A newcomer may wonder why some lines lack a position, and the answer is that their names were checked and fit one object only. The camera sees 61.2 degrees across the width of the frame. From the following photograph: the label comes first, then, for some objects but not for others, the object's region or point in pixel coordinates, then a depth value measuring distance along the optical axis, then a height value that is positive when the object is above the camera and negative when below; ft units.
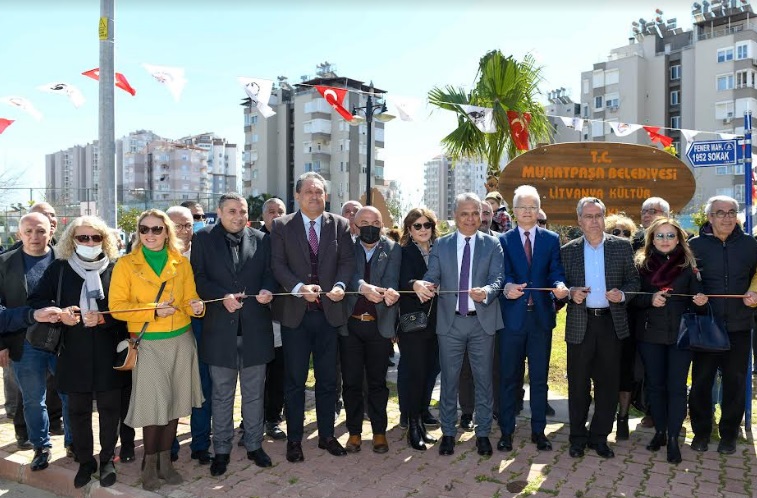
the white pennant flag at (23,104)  34.68 +7.61
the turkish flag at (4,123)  34.22 +6.45
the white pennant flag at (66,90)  35.22 +8.48
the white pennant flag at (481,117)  36.81 +7.38
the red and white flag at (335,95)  36.04 +8.38
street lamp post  47.84 +10.51
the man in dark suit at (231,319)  16.60 -2.00
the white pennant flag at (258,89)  33.14 +8.08
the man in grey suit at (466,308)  17.81 -1.82
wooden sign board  28.84 +3.09
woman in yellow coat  15.25 -2.10
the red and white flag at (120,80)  34.12 +8.79
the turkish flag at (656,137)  36.97 +6.35
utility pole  30.94 +6.09
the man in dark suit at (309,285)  17.37 -1.22
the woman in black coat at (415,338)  18.28 -2.73
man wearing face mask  17.83 -2.37
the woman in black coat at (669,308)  17.39 -1.80
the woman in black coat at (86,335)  15.48 -2.24
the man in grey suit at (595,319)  17.58 -2.12
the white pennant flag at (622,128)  36.94 +6.71
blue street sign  22.24 +3.14
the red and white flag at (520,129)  39.52 +7.08
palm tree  45.98 +10.59
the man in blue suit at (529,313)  18.12 -2.00
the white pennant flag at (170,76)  33.42 +8.81
